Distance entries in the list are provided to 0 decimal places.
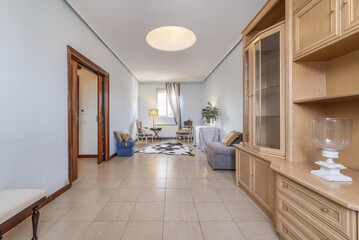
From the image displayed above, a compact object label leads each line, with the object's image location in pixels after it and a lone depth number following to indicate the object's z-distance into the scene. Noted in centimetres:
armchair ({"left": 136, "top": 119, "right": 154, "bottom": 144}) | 654
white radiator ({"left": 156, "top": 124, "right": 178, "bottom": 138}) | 805
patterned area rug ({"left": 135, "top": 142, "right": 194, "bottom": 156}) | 499
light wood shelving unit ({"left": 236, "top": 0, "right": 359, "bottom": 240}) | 104
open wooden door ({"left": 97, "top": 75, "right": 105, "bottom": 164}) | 378
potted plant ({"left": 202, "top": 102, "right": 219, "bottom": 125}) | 548
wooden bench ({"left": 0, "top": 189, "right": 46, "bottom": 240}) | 109
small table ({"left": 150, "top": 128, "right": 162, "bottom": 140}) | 744
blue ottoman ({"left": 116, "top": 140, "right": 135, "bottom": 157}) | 449
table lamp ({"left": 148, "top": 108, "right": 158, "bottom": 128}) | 742
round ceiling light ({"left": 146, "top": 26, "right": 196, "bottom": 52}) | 409
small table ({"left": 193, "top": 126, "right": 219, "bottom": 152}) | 516
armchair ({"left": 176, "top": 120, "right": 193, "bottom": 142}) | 694
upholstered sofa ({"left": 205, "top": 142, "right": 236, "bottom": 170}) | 331
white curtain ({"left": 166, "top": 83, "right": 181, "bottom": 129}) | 800
